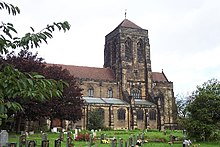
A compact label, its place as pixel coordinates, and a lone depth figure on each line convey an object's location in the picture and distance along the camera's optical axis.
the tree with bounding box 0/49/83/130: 32.38
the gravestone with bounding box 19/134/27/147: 16.73
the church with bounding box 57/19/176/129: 52.31
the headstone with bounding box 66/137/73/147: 16.39
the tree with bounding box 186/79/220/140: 26.74
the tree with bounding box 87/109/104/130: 45.53
